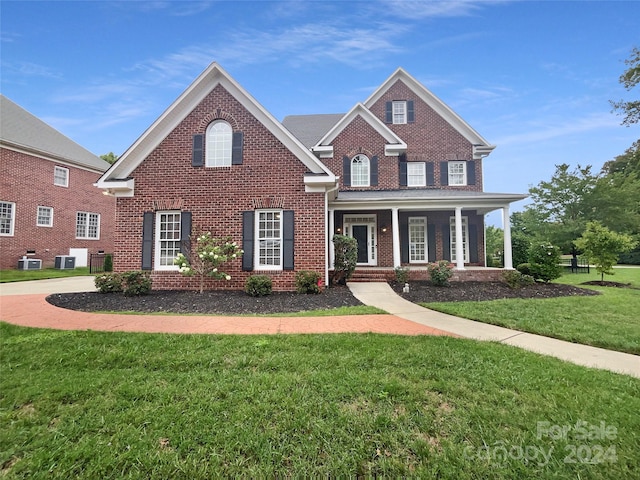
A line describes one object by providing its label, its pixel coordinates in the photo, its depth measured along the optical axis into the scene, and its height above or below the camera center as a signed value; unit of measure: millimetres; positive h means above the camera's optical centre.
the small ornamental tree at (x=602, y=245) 11797 +398
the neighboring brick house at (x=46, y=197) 16547 +3678
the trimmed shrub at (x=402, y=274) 11320 -745
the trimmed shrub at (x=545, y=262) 11336 -283
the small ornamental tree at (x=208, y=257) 8852 -73
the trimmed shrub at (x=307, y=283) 8953 -865
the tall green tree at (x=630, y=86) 17406 +10429
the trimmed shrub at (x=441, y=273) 10969 -685
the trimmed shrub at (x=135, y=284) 8641 -872
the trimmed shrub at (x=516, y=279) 10711 -901
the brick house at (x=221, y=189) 9578 +2200
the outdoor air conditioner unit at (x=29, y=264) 16469 -535
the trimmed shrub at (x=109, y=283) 8948 -874
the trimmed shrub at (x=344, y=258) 11141 -126
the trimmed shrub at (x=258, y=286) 8648 -927
